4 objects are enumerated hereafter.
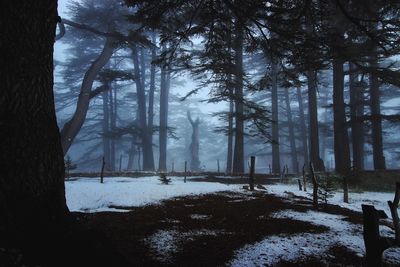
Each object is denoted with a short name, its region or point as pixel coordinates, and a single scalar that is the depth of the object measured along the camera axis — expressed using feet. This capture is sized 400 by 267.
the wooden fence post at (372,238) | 10.58
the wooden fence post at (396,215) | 15.75
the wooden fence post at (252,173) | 35.29
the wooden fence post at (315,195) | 25.11
